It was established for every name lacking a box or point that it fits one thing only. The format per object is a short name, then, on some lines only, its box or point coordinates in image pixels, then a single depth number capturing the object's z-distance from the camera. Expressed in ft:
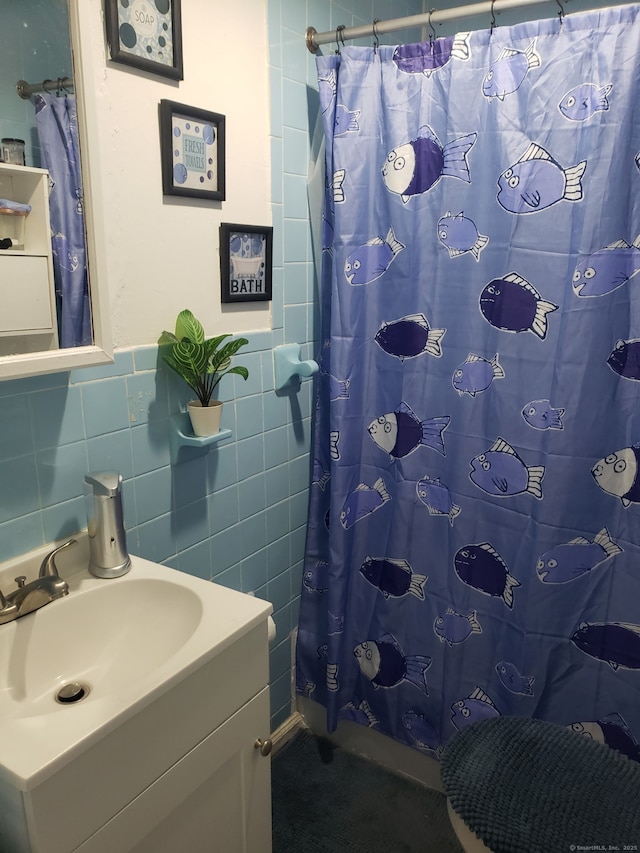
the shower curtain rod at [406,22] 4.52
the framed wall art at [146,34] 3.91
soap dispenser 4.06
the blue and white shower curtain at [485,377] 4.60
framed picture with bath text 5.02
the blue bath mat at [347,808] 5.66
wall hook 5.74
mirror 3.41
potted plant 4.54
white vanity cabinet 2.83
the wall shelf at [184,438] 4.72
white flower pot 4.69
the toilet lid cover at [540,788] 3.49
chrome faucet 3.62
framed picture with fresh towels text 4.37
